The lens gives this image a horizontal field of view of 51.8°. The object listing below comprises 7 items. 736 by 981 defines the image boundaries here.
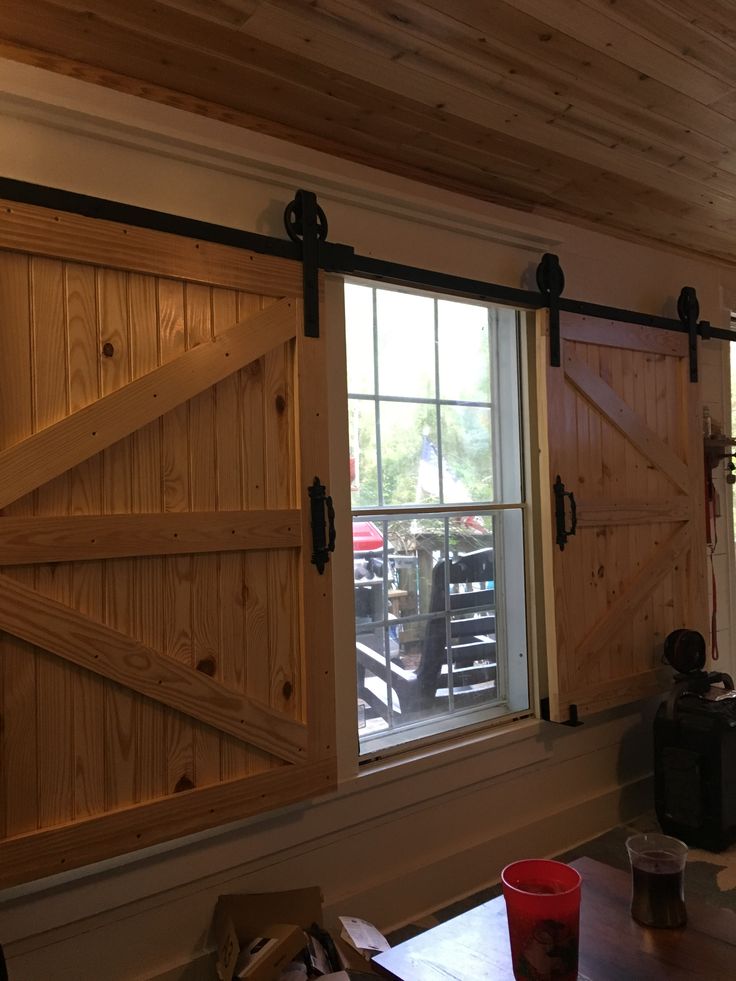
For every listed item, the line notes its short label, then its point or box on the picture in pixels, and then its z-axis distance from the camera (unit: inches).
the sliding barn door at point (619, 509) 121.3
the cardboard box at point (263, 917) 84.9
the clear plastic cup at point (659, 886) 52.6
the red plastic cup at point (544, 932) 44.2
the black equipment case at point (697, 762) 118.2
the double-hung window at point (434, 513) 111.5
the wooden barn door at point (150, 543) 73.5
